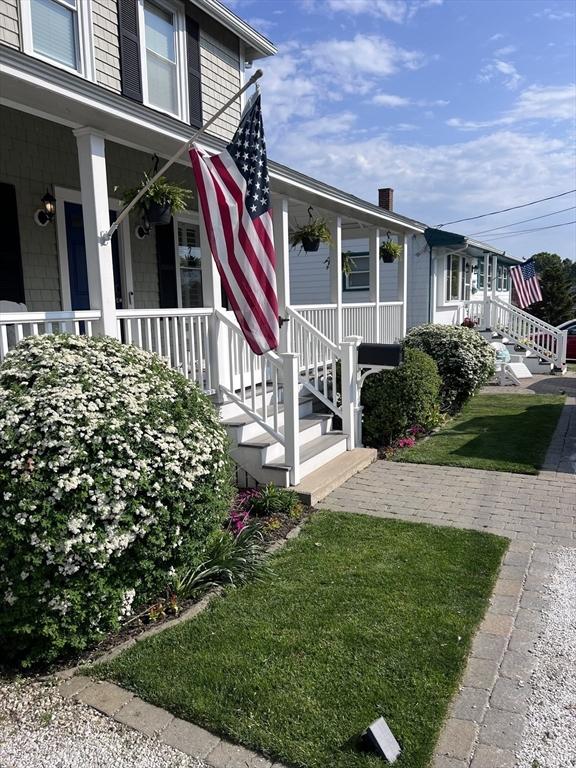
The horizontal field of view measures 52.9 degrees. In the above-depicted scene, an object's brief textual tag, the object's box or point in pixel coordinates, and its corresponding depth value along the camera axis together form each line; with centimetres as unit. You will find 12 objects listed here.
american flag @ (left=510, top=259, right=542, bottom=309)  2155
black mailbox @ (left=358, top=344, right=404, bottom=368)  743
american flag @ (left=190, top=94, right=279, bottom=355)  480
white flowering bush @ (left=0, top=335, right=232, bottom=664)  295
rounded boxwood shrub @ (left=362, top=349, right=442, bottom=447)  806
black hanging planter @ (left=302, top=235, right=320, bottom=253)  919
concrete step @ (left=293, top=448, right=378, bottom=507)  574
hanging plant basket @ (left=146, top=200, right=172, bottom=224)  604
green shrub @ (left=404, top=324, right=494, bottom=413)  1027
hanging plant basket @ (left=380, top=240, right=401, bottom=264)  1263
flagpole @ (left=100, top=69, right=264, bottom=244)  465
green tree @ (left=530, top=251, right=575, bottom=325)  3441
